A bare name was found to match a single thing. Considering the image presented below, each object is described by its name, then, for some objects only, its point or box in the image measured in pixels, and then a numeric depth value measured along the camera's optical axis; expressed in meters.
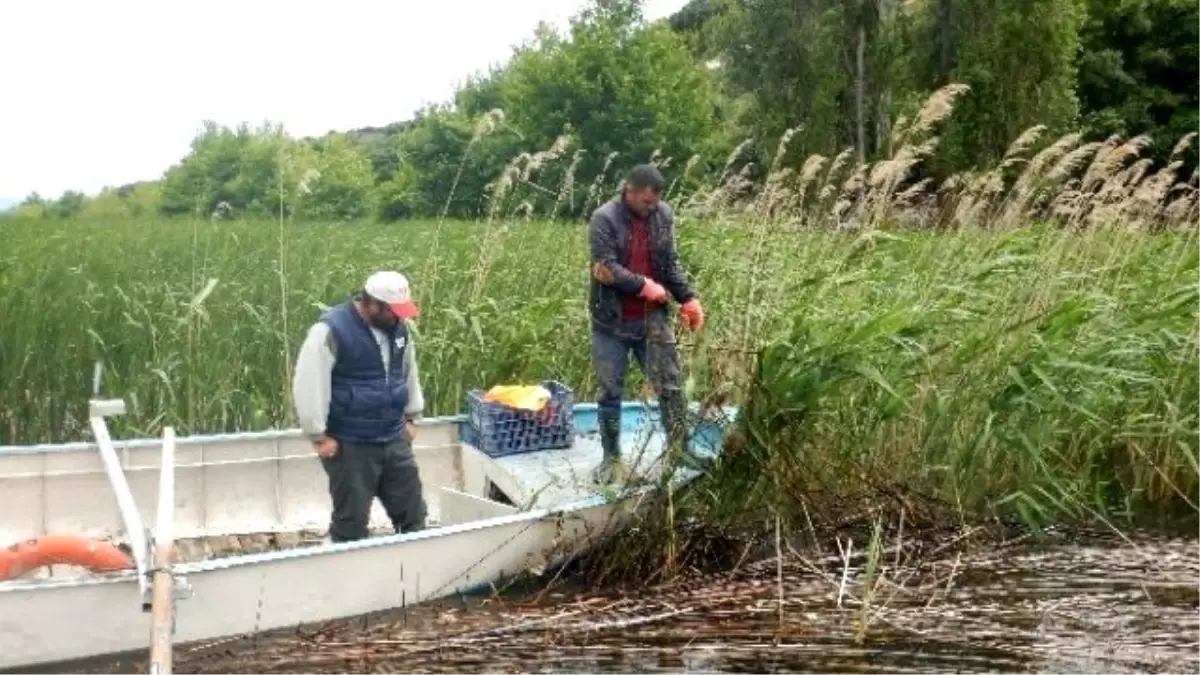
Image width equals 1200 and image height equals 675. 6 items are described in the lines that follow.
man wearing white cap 5.64
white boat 5.03
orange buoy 5.50
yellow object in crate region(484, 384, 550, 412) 6.85
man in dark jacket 6.50
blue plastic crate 6.85
